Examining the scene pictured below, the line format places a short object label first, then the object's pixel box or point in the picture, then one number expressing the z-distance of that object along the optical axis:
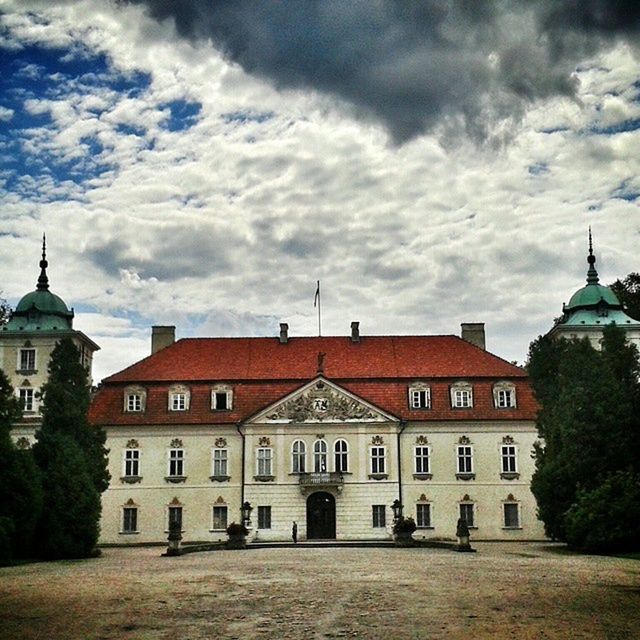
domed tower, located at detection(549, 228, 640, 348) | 52.69
